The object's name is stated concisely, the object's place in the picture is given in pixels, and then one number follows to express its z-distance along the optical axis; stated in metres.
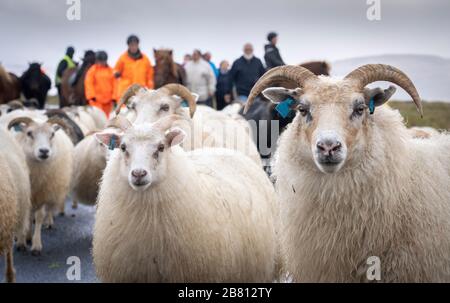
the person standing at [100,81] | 11.07
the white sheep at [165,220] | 4.29
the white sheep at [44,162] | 8.00
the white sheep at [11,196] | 5.37
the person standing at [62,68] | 15.68
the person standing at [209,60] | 14.64
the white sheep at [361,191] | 3.53
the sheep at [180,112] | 6.55
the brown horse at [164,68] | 9.45
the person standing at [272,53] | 10.56
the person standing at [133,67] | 9.26
